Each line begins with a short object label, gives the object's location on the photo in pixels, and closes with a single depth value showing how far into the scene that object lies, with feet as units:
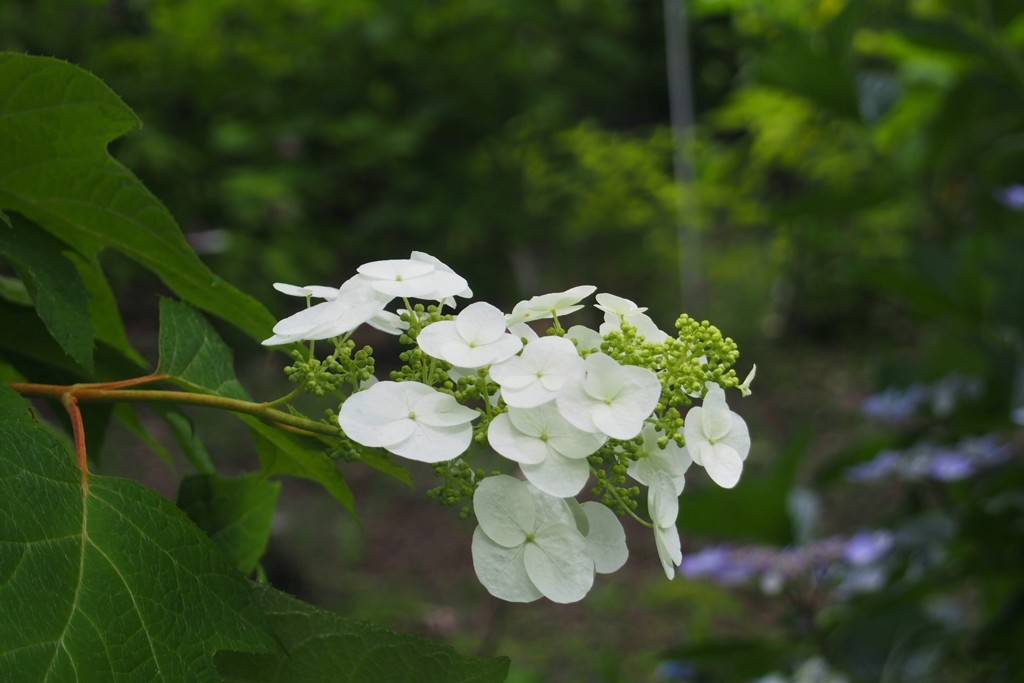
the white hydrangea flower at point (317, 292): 1.51
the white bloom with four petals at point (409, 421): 1.28
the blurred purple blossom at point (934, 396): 6.00
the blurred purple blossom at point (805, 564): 5.73
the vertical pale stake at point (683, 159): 15.52
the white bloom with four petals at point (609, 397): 1.29
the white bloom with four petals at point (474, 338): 1.33
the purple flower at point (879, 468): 6.20
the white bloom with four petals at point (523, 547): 1.32
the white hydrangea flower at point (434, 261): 1.52
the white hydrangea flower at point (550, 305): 1.50
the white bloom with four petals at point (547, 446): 1.29
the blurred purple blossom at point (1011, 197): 4.64
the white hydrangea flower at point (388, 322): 1.54
